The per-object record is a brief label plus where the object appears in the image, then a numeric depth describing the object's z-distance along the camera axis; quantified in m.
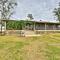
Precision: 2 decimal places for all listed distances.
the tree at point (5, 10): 22.49
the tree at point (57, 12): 28.36
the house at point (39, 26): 16.58
